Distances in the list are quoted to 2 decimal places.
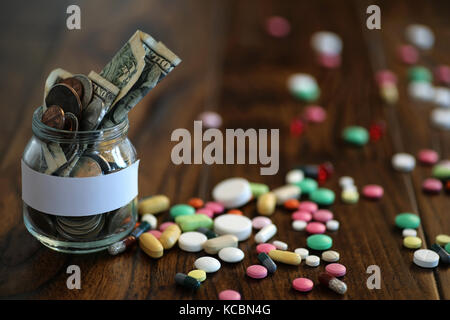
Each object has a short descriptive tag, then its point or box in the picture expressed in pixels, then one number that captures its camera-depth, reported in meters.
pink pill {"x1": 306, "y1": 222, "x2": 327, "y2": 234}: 1.15
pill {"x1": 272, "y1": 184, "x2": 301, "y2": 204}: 1.26
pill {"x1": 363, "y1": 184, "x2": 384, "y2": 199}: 1.29
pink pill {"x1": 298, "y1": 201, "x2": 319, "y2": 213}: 1.23
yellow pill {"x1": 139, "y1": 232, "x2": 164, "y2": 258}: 1.06
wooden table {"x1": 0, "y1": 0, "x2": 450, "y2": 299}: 1.01
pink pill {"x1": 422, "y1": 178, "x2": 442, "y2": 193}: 1.32
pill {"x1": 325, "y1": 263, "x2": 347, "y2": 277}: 1.02
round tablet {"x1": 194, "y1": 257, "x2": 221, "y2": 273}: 1.03
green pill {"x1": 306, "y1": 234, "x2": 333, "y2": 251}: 1.10
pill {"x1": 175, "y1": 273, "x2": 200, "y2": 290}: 0.98
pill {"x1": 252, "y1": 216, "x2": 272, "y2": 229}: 1.17
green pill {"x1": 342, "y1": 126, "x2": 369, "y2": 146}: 1.50
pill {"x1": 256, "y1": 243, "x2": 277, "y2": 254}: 1.09
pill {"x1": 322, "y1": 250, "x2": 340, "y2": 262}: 1.07
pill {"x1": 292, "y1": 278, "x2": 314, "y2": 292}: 0.98
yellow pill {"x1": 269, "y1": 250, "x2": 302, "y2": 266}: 1.05
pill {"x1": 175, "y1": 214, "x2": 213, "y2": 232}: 1.15
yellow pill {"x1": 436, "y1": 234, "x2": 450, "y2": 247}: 1.12
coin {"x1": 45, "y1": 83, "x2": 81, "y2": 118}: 0.99
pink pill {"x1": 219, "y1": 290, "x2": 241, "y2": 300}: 0.96
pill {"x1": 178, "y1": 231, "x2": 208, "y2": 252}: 1.09
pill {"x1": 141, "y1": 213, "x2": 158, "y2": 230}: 1.16
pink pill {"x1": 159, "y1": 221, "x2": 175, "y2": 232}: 1.15
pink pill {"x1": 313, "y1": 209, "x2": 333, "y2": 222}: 1.20
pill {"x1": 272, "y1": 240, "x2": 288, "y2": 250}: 1.10
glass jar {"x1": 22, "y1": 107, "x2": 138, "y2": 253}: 0.99
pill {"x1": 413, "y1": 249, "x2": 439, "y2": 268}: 1.05
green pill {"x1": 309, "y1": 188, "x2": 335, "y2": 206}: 1.26
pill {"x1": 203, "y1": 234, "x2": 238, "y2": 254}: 1.08
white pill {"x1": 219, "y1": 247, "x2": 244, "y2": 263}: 1.06
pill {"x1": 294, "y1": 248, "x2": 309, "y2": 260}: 1.07
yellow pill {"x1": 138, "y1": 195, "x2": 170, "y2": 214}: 1.20
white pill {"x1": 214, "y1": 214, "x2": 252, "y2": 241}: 1.13
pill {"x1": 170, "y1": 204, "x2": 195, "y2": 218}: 1.19
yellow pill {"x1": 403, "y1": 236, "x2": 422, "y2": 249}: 1.11
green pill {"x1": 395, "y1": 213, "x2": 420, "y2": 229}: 1.17
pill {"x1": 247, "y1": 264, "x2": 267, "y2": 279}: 1.01
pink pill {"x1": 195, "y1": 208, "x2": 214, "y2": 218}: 1.20
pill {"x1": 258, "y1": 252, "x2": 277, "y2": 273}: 1.03
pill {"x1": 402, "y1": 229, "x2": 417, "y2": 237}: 1.15
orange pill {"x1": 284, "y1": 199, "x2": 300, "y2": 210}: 1.24
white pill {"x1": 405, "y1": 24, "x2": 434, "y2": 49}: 2.09
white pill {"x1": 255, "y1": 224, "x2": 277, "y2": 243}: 1.12
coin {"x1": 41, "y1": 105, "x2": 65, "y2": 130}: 0.98
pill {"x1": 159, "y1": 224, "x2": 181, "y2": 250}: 1.09
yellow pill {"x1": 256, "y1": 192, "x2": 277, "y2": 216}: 1.22
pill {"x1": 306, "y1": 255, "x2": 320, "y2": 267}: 1.05
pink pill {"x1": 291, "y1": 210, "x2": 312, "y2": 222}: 1.20
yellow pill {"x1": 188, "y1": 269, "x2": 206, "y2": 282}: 1.00
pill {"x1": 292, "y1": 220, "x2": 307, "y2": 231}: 1.17
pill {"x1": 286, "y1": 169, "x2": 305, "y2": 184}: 1.33
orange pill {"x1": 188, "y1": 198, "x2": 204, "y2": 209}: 1.23
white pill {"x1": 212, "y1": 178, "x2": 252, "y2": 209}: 1.23
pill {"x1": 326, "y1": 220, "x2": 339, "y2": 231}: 1.17
